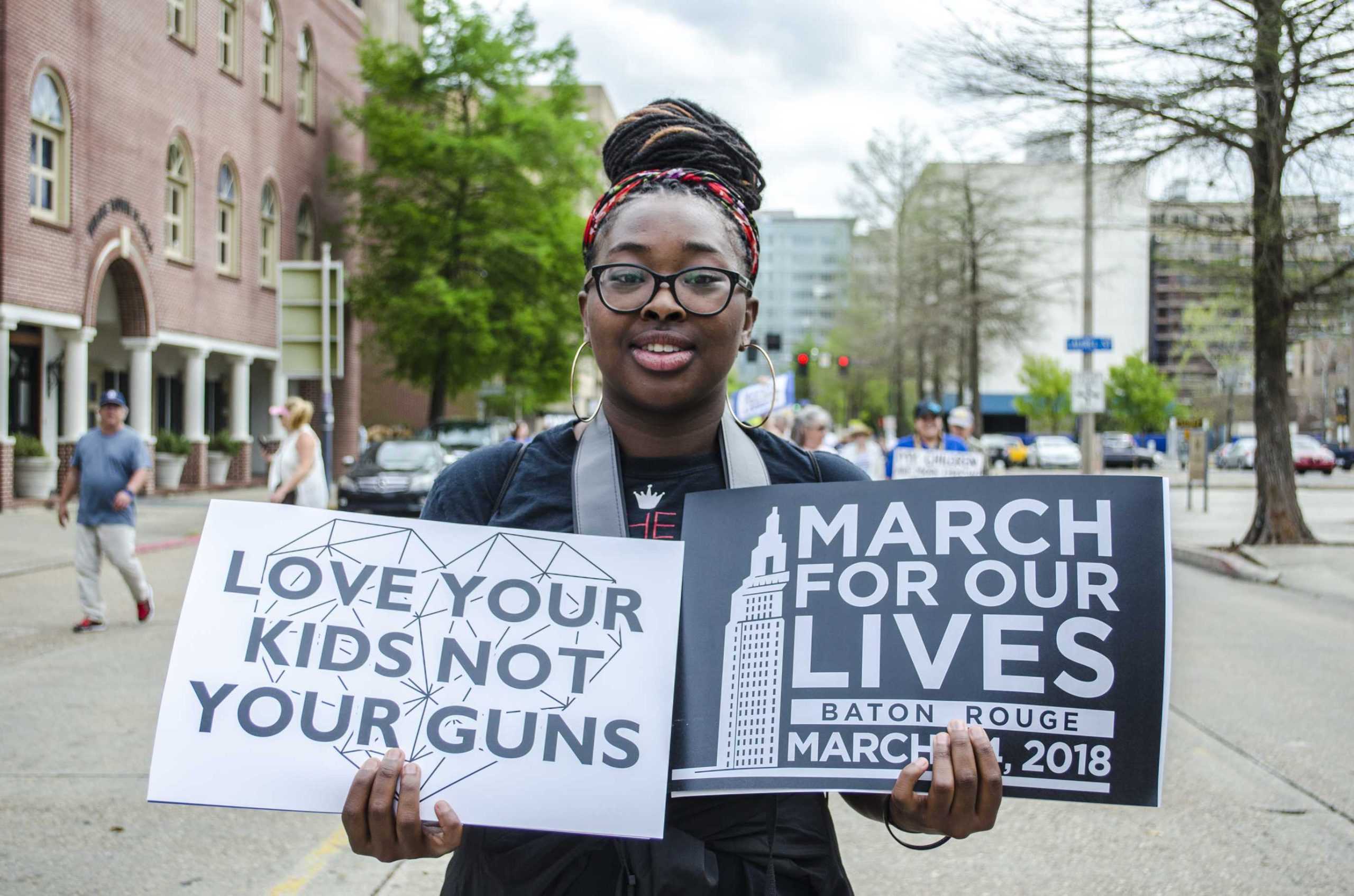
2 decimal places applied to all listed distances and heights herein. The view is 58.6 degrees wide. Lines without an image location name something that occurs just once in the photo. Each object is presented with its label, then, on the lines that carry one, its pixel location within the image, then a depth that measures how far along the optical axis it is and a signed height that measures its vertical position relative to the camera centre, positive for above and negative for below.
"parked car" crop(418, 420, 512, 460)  27.53 -0.06
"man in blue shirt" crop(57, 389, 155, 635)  9.83 -0.60
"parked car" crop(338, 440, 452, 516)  20.23 -0.86
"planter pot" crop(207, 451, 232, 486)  28.53 -0.94
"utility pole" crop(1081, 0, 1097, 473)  22.56 +2.90
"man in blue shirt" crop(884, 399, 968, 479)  12.10 +0.08
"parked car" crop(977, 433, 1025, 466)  51.59 -0.44
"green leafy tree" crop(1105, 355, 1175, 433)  72.56 +2.66
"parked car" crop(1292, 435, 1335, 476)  47.09 -0.56
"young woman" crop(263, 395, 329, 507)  10.75 -0.34
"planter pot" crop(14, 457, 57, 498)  20.67 -0.89
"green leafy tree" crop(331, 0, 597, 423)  32.06 +6.38
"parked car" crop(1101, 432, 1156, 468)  51.38 -0.55
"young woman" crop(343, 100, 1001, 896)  1.73 -0.06
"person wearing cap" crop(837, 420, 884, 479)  14.35 -0.16
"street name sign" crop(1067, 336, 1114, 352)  22.02 +1.78
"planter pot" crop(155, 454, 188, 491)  26.14 -0.99
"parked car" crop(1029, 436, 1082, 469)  50.06 -0.63
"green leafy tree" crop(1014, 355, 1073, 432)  68.62 +2.76
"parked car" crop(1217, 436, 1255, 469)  53.25 -0.62
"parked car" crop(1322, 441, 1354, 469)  54.19 -0.59
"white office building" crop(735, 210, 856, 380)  167.25 +23.09
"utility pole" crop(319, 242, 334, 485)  18.02 +0.94
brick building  20.53 +4.73
